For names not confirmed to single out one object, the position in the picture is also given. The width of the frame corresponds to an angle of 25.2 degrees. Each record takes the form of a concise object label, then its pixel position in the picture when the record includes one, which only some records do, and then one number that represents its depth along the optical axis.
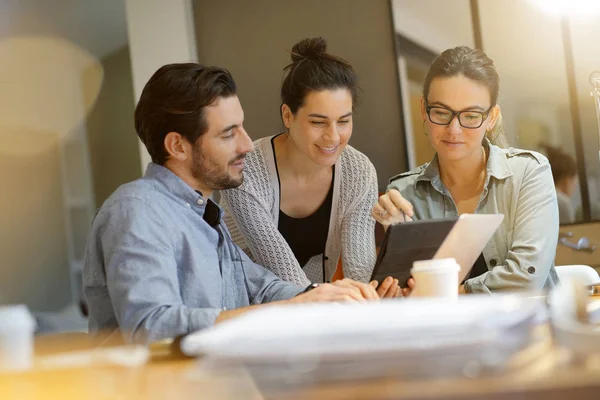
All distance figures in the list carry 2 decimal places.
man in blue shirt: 2.08
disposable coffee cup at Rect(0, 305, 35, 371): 1.64
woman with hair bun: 2.62
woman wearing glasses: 2.52
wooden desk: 1.07
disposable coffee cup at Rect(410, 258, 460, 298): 1.94
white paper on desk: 1.12
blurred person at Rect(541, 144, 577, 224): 3.08
